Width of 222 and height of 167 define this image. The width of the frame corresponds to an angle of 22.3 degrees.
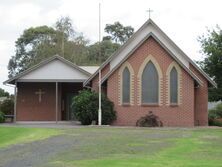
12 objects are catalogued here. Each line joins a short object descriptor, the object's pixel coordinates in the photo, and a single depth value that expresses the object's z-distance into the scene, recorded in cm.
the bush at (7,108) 4994
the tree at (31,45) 8074
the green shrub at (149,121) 3628
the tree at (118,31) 9744
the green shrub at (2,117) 4263
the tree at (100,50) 8366
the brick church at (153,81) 3734
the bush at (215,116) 4073
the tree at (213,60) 4438
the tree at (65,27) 8469
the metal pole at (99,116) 3569
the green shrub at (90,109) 3653
